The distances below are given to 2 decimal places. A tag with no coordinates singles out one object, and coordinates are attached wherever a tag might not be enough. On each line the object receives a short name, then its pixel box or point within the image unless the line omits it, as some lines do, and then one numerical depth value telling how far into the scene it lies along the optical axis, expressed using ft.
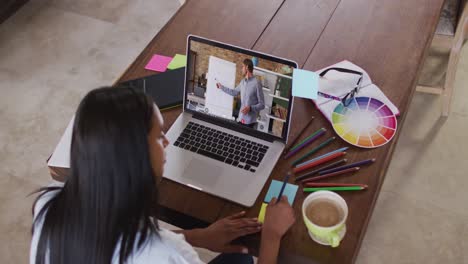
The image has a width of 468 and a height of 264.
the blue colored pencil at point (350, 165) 4.17
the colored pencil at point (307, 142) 4.32
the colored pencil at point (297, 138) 4.37
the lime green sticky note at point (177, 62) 5.16
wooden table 4.10
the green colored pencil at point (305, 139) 4.36
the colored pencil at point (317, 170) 4.16
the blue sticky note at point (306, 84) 4.27
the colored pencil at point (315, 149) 4.28
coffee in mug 3.68
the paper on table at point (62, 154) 4.32
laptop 4.17
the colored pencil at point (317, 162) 4.20
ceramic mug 3.58
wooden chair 6.49
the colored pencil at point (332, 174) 4.13
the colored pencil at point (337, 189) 4.04
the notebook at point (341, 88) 4.65
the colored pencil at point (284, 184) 4.00
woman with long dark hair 2.78
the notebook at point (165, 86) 4.81
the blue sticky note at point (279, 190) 4.06
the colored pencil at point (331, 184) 4.05
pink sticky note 5.16
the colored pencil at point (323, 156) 4.25
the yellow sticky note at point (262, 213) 3.95
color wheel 4.40
